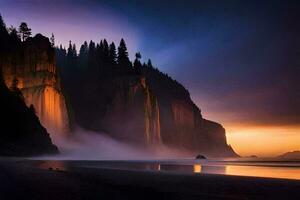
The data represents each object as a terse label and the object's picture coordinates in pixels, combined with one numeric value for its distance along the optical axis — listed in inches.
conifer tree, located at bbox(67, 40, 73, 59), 6274.6
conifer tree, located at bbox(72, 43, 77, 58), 6370.1
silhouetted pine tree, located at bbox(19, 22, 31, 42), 4931.1
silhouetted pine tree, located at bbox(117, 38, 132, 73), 5851.4
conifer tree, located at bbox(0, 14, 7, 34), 3945.9
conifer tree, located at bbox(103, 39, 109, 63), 6017.7
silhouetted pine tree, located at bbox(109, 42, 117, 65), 6048.2
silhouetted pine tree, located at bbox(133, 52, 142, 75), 5752.0
